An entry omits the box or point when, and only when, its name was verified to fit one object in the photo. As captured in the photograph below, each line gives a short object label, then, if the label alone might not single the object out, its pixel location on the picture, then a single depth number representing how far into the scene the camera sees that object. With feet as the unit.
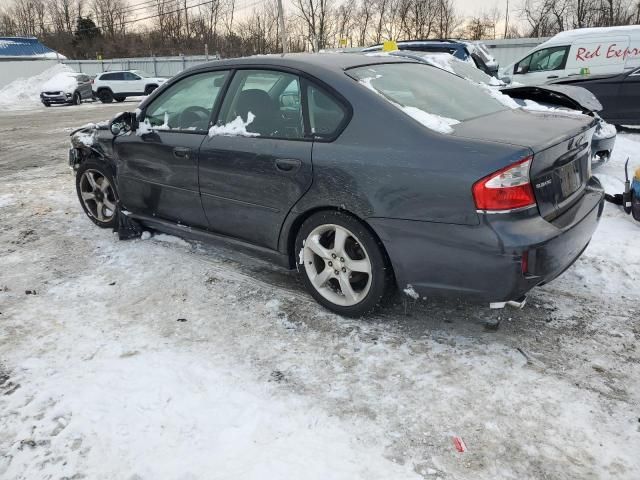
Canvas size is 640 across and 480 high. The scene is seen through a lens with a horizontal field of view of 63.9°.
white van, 39.17
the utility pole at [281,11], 107.98
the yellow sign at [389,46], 31.35
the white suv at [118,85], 84.48
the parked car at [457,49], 35.94
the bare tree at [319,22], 178.40
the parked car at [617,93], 29.48
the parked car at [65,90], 78.38
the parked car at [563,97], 20.54
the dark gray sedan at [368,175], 8.48
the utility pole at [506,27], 174.70
